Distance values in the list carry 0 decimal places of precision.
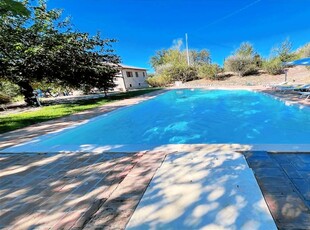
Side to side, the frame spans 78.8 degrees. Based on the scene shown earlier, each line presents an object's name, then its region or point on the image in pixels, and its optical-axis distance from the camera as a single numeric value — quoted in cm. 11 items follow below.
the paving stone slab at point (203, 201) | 200
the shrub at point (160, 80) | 2987
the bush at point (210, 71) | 2755
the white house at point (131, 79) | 2825
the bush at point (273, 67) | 2438
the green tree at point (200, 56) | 4200
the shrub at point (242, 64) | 2583
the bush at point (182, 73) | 2970
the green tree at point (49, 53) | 1062
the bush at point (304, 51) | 2574
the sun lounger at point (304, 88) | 1086
